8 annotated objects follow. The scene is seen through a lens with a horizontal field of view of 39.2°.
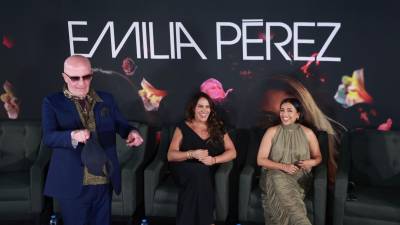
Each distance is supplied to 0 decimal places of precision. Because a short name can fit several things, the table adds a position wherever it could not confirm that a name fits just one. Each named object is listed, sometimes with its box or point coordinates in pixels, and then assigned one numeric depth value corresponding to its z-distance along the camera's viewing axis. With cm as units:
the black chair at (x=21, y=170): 534
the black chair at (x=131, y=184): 532
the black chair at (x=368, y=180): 484
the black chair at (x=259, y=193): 496
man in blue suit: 354
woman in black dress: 500
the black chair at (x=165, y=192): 512
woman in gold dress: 491
